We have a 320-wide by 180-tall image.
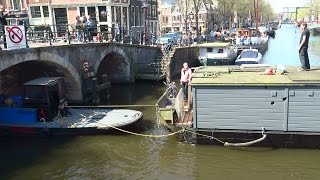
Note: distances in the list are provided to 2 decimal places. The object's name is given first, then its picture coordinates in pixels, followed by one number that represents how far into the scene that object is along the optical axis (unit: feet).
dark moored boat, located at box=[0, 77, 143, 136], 52.70
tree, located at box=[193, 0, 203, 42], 148.87
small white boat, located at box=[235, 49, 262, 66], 104.73
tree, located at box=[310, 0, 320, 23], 263.43
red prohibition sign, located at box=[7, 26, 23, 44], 55.21
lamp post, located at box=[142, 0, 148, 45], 133.18
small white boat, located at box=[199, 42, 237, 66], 107.55
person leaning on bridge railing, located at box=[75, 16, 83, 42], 76.48
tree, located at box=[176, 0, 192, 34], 185.57
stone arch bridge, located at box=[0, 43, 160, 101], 58.59
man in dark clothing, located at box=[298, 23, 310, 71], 50.39
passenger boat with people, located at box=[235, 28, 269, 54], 140.50
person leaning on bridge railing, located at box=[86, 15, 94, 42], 78.78
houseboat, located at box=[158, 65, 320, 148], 43.65
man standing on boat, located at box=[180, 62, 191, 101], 55.42
